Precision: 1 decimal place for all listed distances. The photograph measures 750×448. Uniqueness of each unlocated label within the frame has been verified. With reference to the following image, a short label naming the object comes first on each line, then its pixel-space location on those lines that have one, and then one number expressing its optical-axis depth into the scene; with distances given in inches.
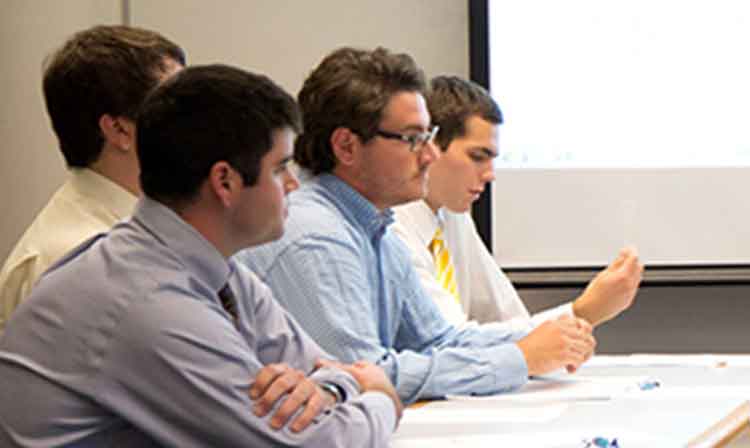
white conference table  128.7
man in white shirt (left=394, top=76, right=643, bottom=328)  202.1
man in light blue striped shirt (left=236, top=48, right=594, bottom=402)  151.4
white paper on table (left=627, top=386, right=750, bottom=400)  155.8
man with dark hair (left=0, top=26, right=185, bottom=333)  149.8
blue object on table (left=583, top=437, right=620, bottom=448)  122.8
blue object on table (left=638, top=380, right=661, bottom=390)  163.7
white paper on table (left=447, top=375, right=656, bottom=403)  157.5
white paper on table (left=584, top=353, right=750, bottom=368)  190.4
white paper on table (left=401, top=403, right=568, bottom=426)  140.5
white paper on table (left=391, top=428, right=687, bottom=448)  124.4
